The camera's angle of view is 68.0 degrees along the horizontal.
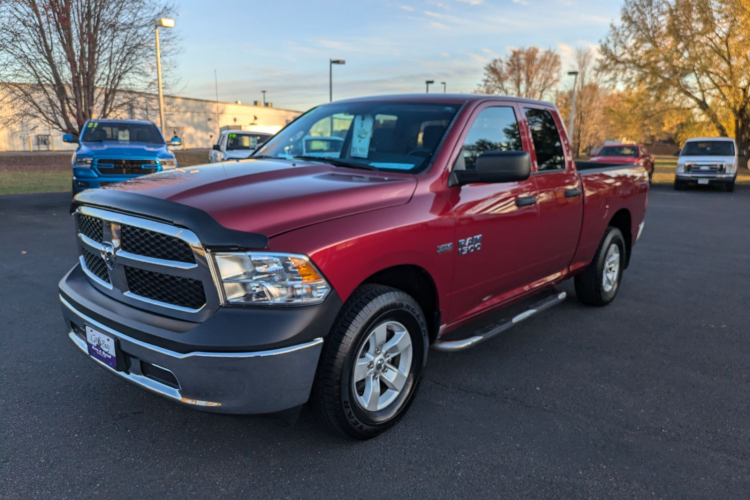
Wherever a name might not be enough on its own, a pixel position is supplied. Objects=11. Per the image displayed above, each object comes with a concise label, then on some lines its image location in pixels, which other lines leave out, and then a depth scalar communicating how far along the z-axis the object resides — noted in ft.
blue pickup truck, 37.42
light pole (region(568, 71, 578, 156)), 122.42
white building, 144.46
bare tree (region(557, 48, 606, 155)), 155.02
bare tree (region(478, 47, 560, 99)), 155.84
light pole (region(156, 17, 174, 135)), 61.26
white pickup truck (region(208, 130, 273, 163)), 58.95
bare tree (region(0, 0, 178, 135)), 65.62
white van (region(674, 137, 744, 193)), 63.46
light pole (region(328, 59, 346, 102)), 100.39
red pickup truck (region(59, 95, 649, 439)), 7.92
